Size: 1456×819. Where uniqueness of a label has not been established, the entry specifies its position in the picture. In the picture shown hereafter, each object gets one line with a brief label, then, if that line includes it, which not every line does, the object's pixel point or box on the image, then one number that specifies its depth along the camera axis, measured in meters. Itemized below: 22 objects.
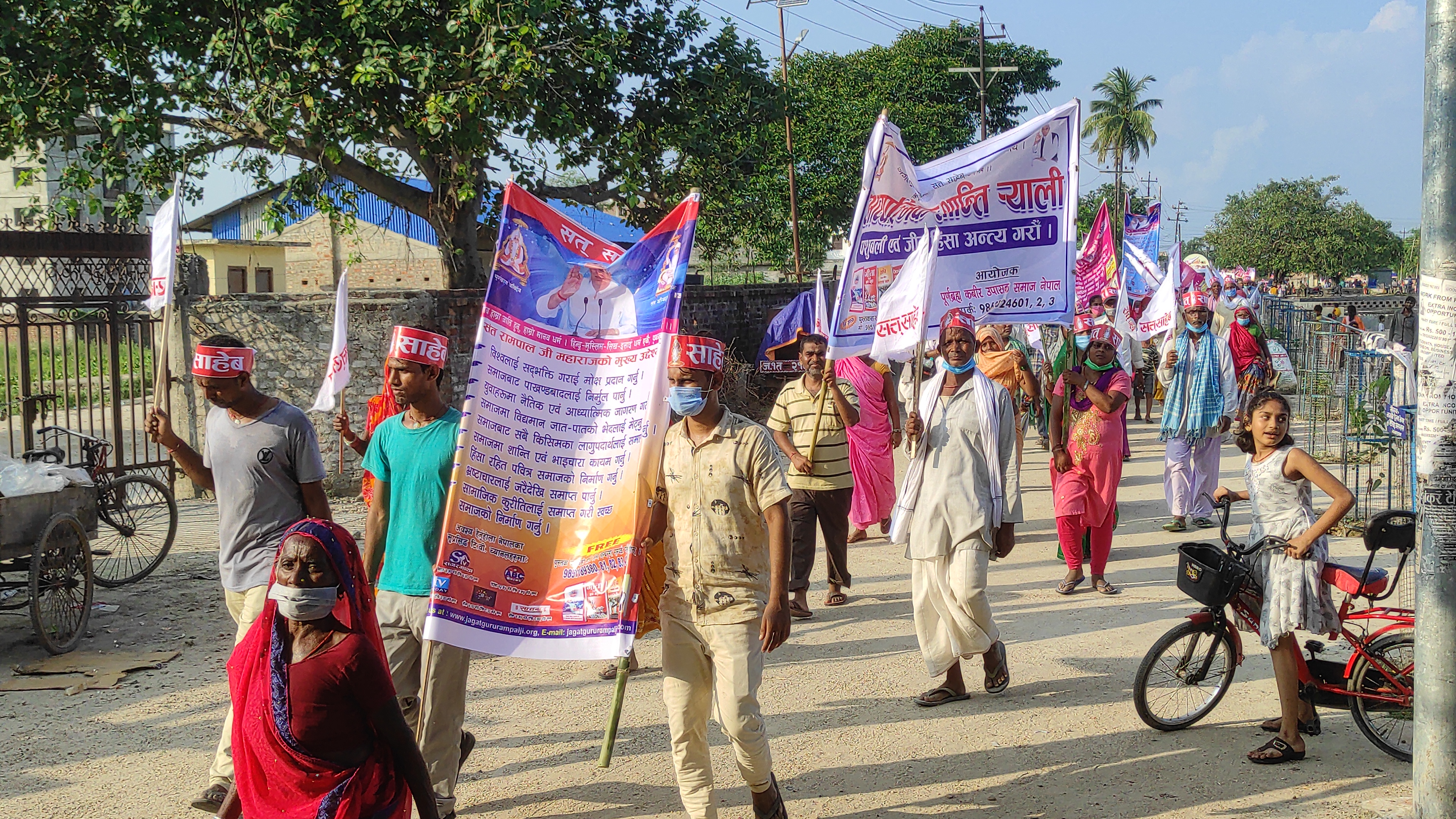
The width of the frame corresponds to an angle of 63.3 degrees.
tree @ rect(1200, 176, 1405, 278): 55.97
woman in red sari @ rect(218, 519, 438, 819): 3.01
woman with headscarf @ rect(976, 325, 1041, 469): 9.38
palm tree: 69.06
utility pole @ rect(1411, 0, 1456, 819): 3.95
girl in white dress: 4.86
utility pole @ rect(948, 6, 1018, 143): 33.91
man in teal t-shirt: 4.29
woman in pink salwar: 8.15
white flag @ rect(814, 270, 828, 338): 11.64
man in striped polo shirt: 7.60
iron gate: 9.83
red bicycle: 4.88
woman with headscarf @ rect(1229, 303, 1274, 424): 11.90
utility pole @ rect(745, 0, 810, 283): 25.11
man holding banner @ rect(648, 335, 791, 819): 4.17
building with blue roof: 25.64
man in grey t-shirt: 4.57
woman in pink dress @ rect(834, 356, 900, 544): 9.05
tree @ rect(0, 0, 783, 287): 10.74
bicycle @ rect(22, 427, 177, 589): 8.71
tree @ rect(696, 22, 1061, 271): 29.45
